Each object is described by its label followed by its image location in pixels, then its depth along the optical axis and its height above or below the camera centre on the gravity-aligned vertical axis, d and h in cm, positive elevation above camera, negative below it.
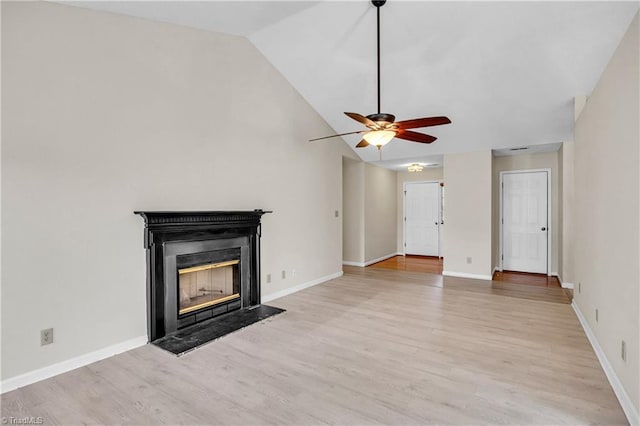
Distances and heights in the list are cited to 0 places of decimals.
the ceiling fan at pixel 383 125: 284 +77
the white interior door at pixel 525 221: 634 -18
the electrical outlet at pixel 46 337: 258 -95
